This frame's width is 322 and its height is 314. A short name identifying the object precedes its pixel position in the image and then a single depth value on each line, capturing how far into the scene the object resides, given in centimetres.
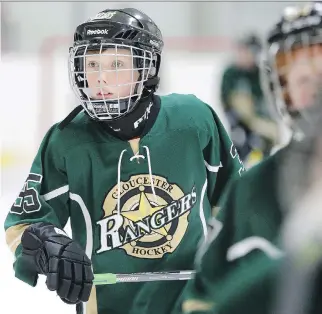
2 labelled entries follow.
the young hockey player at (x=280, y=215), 440
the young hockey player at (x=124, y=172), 666
